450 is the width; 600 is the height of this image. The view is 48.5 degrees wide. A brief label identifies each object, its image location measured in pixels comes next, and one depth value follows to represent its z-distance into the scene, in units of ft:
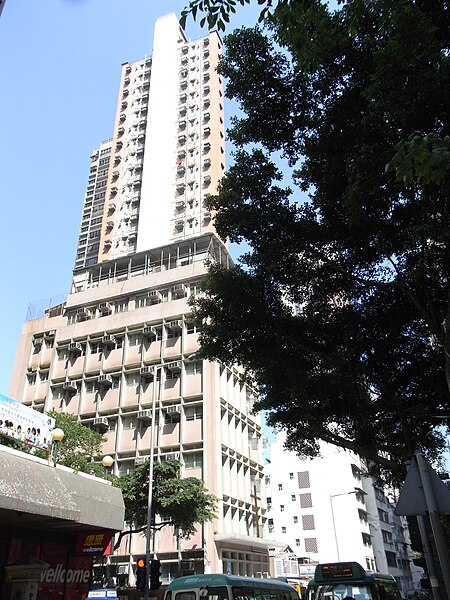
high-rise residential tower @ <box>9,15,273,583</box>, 110.93
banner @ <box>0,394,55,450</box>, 33.27
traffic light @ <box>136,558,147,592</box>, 49.19
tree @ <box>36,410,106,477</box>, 85.71
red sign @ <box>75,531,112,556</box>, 37.76
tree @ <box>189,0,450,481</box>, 27.14
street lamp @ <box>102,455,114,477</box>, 42.76
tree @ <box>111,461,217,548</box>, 82.69
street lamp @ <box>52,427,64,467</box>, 35.22
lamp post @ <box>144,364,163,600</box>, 49.96
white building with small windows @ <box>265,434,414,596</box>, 174.29
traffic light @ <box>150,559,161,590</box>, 48.05
